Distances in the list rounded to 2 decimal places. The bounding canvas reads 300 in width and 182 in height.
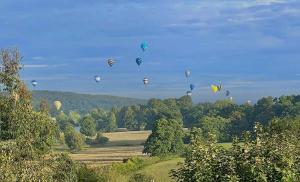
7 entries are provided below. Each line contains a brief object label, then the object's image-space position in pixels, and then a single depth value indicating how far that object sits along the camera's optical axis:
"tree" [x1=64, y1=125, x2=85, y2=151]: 191.12
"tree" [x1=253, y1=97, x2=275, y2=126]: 190.88
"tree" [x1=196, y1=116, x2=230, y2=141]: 176.38
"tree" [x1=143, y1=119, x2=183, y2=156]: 132.12
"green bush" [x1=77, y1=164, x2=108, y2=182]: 65.69
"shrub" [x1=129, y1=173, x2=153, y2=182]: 70.19
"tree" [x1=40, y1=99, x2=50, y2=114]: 100.07
